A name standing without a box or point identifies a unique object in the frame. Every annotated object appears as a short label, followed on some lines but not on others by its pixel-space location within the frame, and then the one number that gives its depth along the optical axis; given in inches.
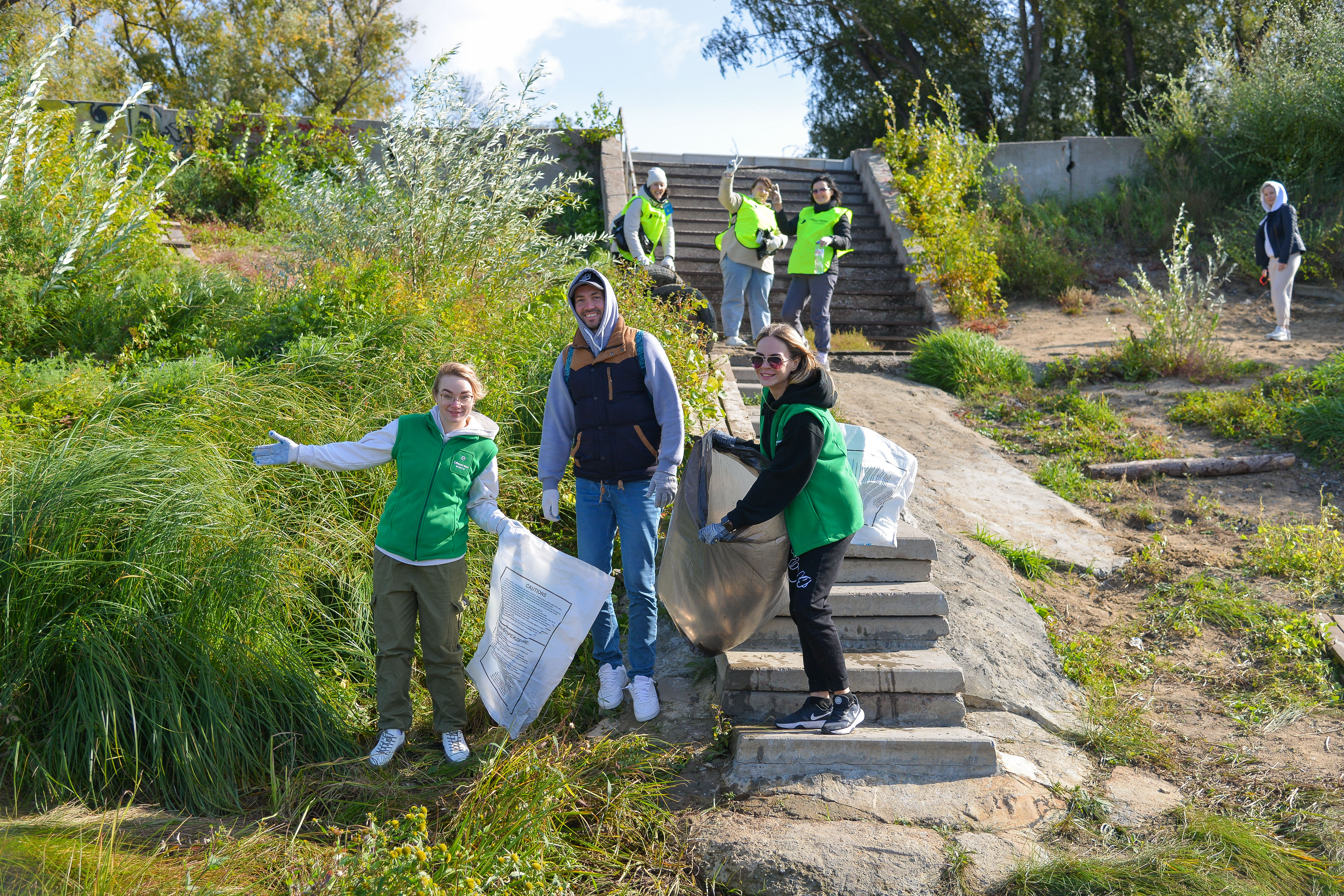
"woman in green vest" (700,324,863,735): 133.7
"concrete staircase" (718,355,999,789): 136.7
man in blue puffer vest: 141.9
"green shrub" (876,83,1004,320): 417.4
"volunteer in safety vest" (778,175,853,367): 305.9
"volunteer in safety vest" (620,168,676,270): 326.6
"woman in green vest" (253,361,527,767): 134.3
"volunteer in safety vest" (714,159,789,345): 311.1
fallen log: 268.2
